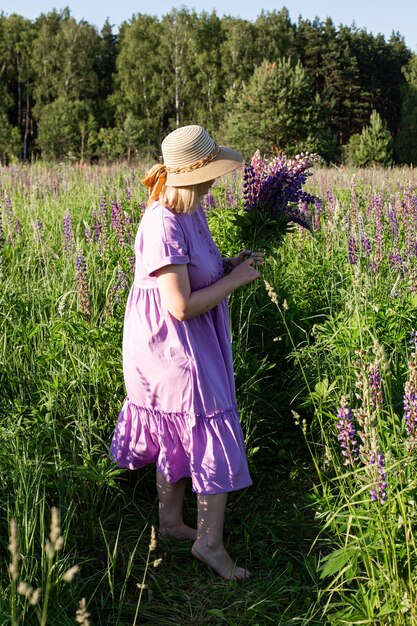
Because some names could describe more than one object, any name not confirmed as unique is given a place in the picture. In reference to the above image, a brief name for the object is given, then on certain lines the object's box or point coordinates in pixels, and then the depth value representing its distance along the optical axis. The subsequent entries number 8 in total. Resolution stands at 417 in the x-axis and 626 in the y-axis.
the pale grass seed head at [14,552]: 1.04
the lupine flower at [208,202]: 5.11
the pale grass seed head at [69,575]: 1.02
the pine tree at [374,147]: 23.80
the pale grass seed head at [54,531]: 1.09
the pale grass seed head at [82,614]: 1.12
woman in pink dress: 2.29
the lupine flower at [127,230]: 4.17
